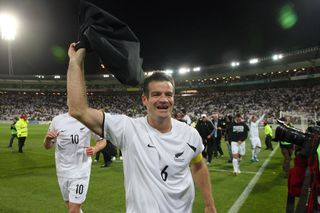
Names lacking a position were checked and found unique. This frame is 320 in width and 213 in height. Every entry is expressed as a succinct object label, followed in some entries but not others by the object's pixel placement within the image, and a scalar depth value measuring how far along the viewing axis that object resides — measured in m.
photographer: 2.37
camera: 2.46
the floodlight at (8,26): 51.90
